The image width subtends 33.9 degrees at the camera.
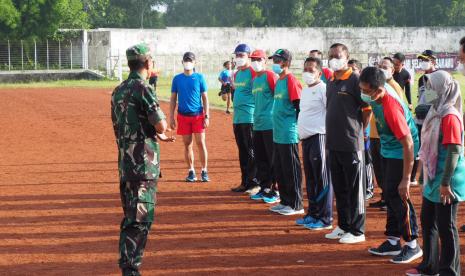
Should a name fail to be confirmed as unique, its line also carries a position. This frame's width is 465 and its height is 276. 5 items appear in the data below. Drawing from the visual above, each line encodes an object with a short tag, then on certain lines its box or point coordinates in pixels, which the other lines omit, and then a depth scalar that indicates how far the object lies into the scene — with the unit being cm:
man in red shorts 1266
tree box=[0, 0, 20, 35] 5259
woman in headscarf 629
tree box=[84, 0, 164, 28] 7894
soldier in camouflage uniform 650
